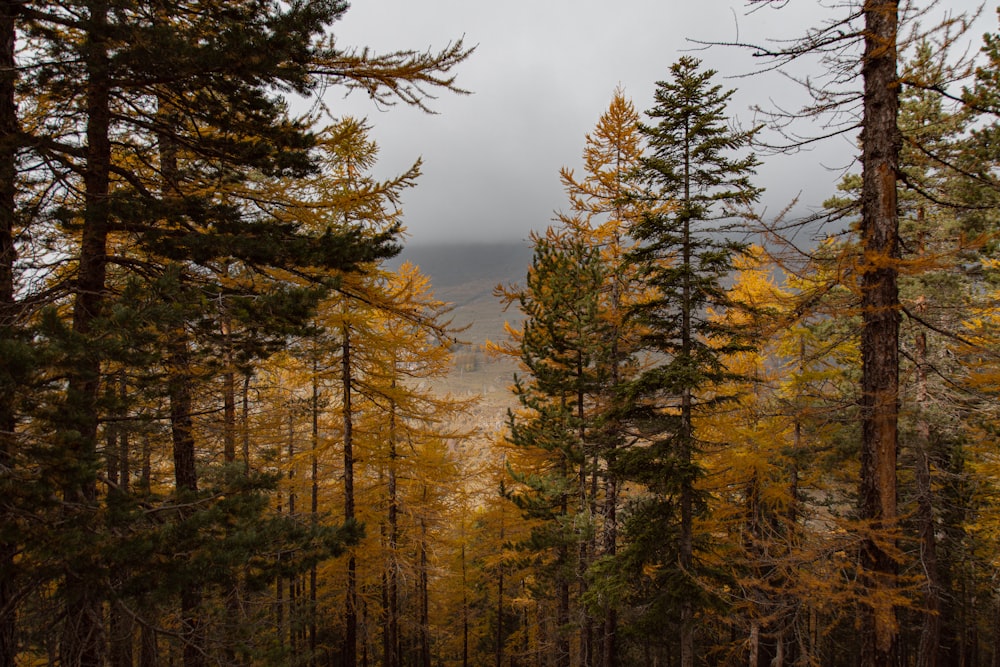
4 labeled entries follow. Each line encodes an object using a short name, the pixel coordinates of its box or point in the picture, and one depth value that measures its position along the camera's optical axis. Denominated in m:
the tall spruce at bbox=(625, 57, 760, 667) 8.26
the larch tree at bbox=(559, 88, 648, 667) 10.71
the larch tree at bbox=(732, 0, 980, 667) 5.14
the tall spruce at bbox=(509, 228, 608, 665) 10.34
